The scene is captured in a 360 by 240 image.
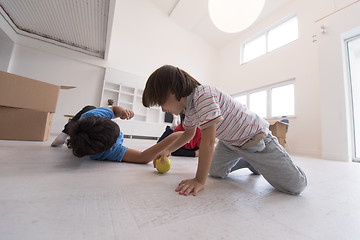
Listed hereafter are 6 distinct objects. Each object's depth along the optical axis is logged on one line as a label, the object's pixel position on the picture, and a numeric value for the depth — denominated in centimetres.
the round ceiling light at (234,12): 186
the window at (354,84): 202
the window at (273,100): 333
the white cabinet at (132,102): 366
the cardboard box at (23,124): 154
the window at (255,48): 419
